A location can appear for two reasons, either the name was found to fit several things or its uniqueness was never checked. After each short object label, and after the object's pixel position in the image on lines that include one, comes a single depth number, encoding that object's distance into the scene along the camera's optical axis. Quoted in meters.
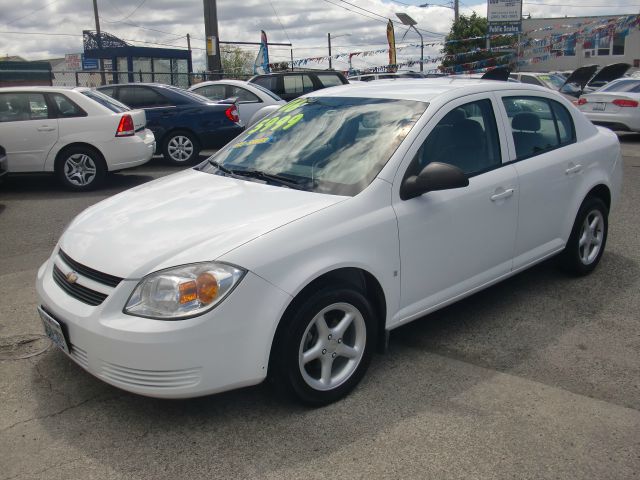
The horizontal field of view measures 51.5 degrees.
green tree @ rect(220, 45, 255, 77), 62.09
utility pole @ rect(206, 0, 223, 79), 19.75
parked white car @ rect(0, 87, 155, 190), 9.32
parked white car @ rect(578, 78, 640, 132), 14.24
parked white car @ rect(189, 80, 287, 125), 13.57
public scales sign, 44.69
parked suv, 16.58
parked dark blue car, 11.77
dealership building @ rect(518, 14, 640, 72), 47.44
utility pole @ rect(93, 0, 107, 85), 42.18
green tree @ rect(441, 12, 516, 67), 43.81
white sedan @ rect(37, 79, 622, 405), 3.00
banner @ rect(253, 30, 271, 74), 26.27
